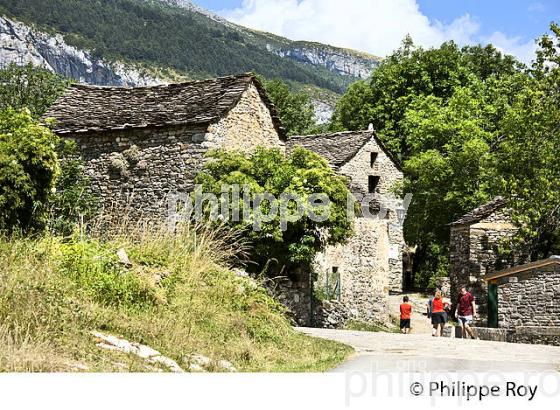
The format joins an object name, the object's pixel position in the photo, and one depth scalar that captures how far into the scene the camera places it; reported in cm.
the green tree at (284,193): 2094
